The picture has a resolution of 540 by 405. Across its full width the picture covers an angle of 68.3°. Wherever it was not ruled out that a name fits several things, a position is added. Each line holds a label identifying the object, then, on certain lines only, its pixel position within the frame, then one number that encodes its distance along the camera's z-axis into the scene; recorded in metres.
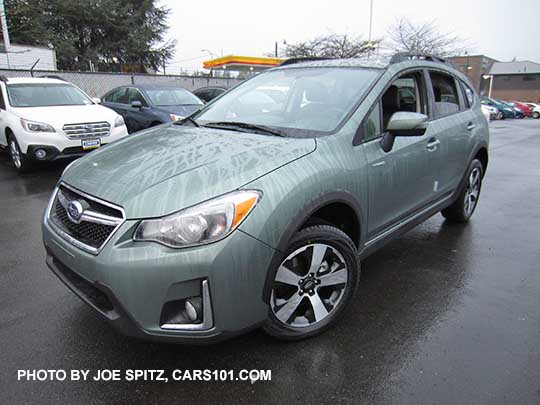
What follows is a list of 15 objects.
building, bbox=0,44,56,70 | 19.56
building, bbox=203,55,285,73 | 32.84
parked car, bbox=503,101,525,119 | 29.52
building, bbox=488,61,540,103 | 53.03
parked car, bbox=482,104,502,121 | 26.82
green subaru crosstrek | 1.88
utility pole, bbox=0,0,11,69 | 16.94
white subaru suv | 6.43
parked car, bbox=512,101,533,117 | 31.67
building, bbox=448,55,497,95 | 54.54
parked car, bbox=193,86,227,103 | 12.96
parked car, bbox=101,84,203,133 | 8.41
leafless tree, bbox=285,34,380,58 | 28.73
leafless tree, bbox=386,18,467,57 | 31.22
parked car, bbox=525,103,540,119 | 32.25
